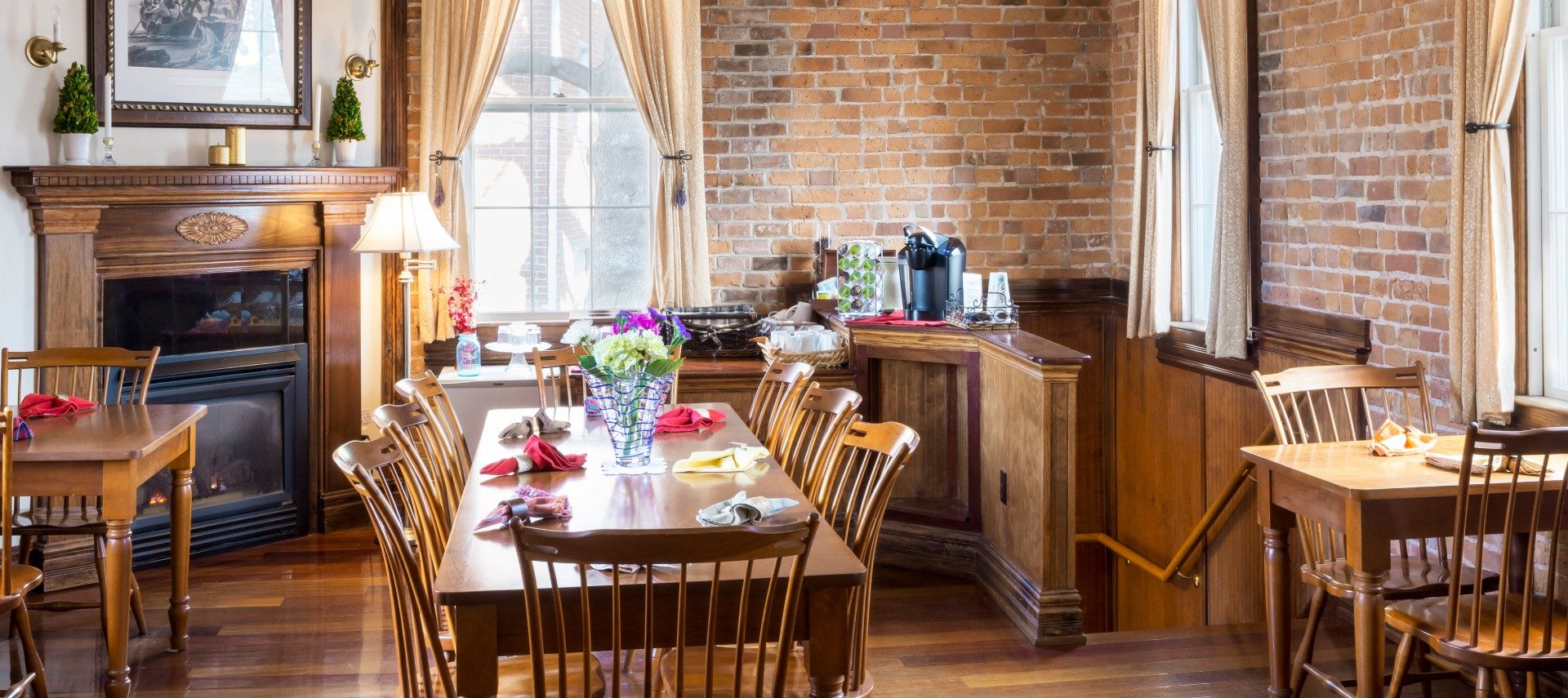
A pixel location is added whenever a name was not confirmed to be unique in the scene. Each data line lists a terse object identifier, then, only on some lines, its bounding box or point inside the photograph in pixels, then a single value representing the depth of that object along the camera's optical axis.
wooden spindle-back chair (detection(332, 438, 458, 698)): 2.81
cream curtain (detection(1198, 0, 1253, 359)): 5.41
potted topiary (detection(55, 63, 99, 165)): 5.31
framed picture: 5.63
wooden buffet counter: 4.56
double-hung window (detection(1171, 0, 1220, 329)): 6.12
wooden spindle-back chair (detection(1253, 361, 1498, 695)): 3.83
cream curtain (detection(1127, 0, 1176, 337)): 6.12
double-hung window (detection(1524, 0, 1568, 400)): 4.03
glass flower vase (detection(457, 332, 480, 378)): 6.16
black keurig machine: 5.68
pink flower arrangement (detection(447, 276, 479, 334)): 6.36
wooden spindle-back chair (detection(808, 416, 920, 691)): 3.09
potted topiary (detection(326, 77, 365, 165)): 6.15
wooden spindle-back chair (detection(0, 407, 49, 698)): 3.55
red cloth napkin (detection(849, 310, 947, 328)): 5.82
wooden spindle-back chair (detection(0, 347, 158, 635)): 4.44
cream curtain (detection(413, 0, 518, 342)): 6.43
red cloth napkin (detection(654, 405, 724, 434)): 4.32
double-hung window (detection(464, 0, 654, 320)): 6.69
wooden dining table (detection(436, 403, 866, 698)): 2.52
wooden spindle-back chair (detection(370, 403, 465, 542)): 3.39
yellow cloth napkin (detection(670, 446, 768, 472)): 3.66
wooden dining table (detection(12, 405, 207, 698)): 3.86
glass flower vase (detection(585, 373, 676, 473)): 3.64
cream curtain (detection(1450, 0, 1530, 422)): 3.97
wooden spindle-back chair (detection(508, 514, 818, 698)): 2.33
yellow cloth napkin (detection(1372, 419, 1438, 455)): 3.74
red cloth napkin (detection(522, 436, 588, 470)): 3.71
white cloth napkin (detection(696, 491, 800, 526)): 2.97
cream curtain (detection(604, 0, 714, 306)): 6.54
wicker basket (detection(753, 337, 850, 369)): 5.86
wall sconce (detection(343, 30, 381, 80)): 6.27
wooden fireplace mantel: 5.32
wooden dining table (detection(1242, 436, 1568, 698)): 3.32
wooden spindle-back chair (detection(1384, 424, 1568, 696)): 3.13
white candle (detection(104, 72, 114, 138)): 5.48
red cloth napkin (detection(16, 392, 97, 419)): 4.42
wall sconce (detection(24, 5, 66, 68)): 5.26
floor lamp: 5.82
